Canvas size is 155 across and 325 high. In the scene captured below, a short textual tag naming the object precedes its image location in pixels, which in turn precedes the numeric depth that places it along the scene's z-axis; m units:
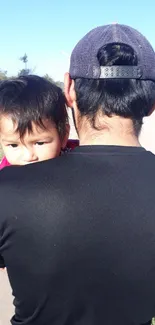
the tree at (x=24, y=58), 44.91
